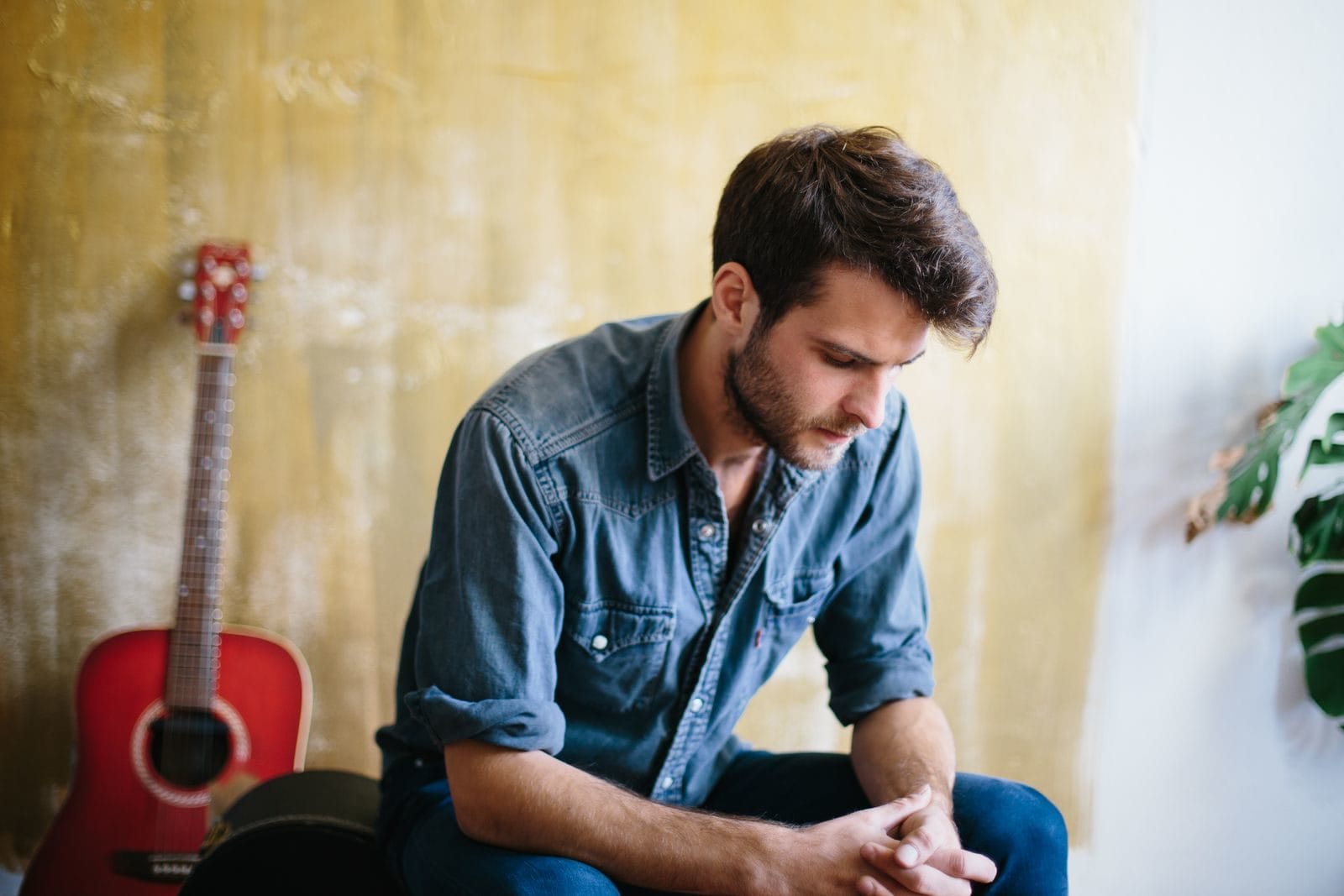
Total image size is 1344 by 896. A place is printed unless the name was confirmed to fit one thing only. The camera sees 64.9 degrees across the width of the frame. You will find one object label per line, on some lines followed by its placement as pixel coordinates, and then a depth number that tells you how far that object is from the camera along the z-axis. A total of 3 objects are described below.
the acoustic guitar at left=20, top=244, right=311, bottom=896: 1.68
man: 1.09
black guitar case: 1.24
